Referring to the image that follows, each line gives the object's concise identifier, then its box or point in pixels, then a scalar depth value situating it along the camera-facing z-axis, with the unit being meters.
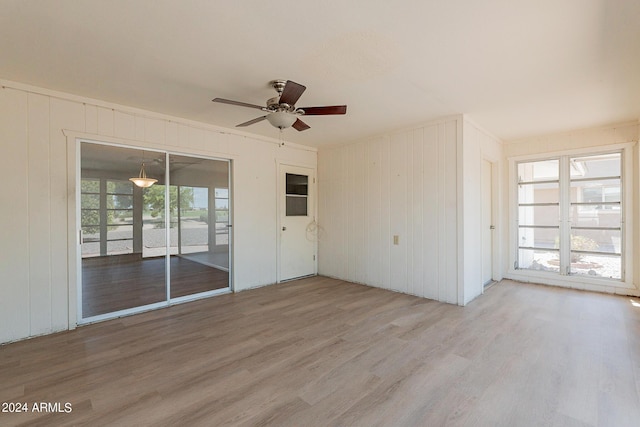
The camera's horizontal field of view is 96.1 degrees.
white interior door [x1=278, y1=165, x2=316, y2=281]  5.30
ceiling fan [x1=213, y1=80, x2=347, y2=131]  2.67
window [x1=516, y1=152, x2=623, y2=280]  4.48
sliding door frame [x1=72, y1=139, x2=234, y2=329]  3.20
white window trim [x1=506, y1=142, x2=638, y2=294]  4.26
